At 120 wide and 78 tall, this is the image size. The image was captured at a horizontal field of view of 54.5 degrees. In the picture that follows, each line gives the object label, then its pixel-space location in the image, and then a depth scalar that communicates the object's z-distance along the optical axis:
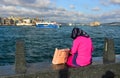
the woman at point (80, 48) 3.82
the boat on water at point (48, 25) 59.56
